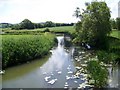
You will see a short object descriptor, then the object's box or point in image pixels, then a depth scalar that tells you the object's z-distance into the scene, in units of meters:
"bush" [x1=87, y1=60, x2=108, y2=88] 6.49
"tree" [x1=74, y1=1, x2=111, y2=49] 15.20
